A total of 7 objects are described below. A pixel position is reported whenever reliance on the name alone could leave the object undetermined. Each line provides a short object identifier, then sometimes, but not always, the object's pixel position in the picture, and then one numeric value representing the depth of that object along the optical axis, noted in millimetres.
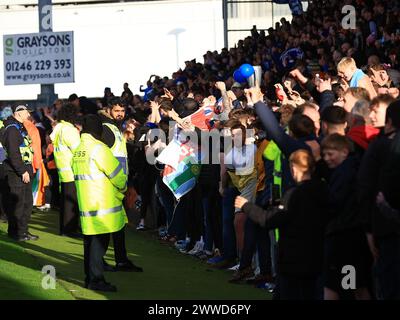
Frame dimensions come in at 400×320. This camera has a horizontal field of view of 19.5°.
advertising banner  24797
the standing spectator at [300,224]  9383
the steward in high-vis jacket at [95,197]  12875
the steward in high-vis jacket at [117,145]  14852
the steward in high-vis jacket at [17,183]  18312
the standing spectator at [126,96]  29919
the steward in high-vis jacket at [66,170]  18266
